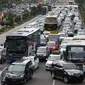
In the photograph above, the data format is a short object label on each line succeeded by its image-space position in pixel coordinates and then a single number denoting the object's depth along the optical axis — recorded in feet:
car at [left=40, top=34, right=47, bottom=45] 158.92
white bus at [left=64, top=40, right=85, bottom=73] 90.33
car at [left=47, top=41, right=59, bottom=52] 141.08
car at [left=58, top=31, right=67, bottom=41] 176.08
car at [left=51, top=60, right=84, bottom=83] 80.23
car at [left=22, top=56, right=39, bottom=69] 100.93
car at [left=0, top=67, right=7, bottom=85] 76.42
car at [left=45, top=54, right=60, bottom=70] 101.91
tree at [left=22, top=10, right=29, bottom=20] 334.93
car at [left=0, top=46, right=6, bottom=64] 114.52
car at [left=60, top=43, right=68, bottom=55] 128.29
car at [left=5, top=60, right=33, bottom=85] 78.38
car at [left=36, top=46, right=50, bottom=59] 119.61
